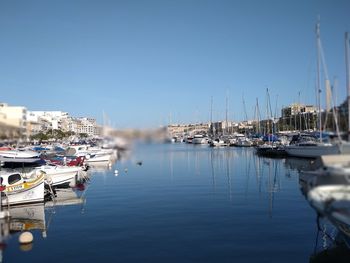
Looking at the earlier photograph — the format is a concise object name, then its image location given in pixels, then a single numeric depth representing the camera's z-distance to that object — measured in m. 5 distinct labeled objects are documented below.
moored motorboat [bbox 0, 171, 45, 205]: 28.12
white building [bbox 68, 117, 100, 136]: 152.64
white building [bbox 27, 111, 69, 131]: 150.80
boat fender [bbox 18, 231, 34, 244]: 19.11
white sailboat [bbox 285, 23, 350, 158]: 62.80
